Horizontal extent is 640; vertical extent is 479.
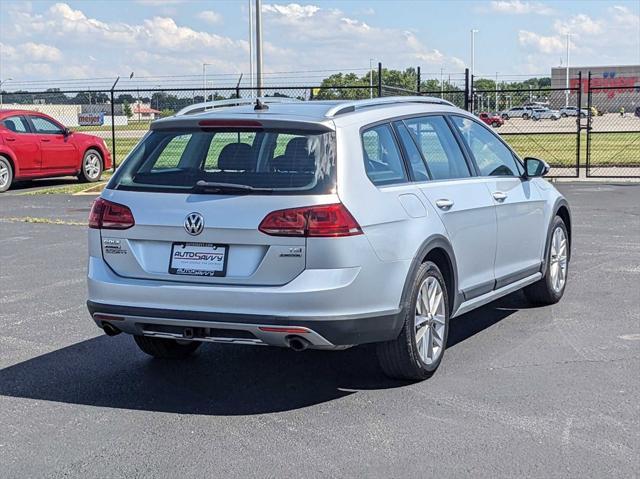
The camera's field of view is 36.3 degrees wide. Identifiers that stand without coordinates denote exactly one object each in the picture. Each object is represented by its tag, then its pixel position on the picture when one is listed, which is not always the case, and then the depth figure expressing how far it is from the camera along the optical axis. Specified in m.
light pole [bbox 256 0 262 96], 23.88
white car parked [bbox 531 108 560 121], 57.84
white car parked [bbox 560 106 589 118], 63.49
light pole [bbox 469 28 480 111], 22.99
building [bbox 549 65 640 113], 89.12
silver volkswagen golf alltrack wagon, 5.30
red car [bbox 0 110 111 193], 20.61
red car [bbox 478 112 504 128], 38.34
